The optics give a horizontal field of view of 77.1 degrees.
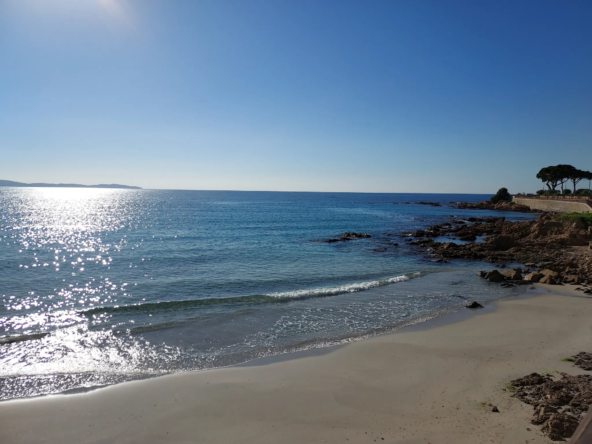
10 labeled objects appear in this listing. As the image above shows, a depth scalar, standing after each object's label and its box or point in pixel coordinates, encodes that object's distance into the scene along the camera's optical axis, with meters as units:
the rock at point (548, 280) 20.36
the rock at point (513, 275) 21.40
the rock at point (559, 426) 6.70
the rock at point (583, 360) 9.77
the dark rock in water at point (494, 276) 21.77
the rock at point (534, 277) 21.06
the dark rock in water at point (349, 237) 40.17
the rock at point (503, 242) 33.16
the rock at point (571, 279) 20.23
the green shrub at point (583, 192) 83.07
